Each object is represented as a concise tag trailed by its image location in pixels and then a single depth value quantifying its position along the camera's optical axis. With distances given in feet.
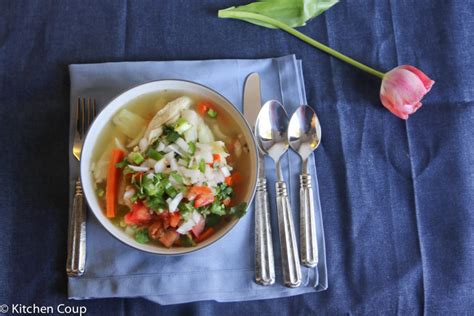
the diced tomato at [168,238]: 2.50
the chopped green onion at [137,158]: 2.51
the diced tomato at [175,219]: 2.48
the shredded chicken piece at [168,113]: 2.57
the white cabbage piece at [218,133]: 2.64
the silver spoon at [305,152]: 2.64
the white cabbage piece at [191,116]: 2.58
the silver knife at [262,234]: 2.60
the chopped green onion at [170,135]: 2.54
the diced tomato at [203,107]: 2.63
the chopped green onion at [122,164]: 2.54
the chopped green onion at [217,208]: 2.51
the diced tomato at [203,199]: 2.48
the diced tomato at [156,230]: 2.50
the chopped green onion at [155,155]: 2.50
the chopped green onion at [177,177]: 2.48
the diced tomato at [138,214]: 2.50
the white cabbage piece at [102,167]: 2.55
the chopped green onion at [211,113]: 2.63
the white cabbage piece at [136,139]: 2.60
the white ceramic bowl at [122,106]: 2.45
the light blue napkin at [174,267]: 2.59
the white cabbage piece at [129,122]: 2.58
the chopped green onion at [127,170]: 2.52
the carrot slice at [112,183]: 2.53
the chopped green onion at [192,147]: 2.54
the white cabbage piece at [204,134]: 2.60
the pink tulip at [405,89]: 2.72
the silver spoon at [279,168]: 2.60
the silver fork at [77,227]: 2.58
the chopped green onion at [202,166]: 2.50
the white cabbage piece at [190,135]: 2.57
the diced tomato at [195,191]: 2.47
